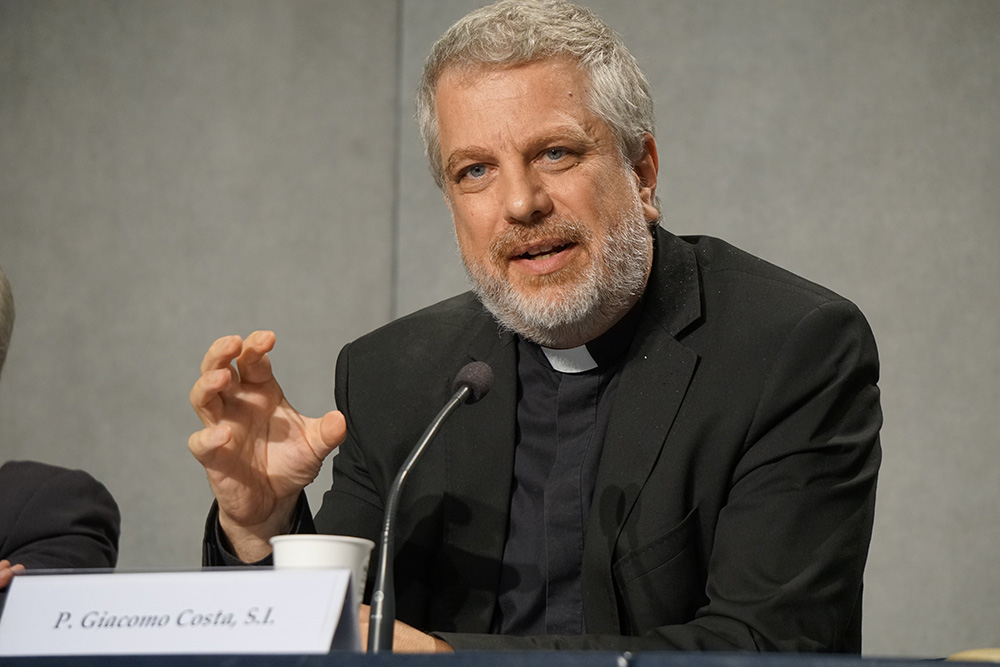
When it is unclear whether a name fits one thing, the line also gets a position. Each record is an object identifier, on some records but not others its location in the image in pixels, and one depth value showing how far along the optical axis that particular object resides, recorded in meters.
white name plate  3.06
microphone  3.12
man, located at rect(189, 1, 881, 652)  3.30
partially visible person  3.54
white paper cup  3.11
